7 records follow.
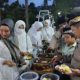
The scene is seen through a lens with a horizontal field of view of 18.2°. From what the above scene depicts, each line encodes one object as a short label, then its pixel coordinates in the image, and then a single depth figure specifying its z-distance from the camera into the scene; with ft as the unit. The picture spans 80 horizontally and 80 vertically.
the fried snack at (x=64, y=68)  5.83
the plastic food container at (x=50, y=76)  7.72
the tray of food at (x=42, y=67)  8.52
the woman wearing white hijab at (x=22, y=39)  9.70
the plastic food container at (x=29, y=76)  7.83
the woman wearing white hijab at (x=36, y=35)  10.16
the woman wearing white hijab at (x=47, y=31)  9.87
